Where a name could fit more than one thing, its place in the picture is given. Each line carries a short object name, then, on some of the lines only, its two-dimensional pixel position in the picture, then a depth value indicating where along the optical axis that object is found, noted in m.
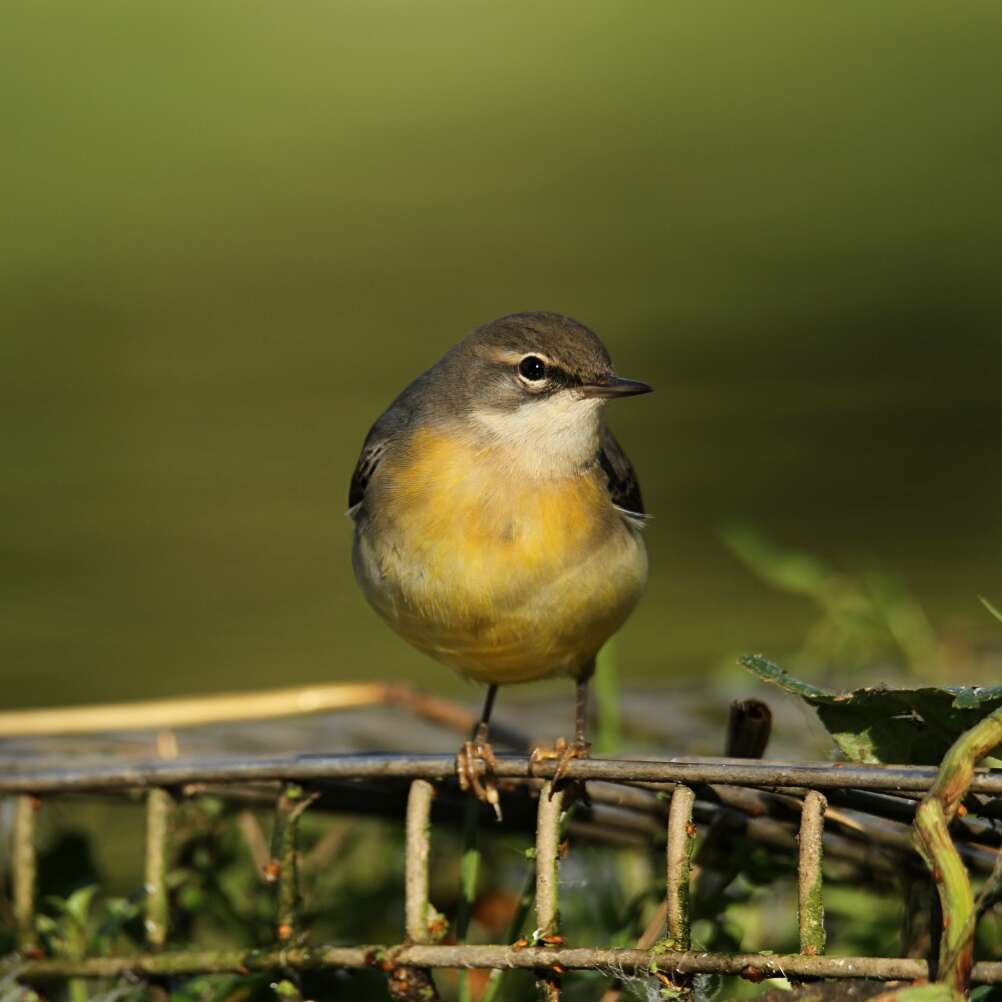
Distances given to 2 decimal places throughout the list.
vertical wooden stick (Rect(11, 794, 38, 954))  4.99
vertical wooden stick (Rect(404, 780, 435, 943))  4.04
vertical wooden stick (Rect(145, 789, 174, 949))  4.67
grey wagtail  5.86
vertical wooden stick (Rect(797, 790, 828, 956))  3.43
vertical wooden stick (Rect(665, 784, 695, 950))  3.61
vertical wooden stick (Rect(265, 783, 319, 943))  4.39
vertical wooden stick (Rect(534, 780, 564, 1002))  3.78
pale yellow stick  5.87
